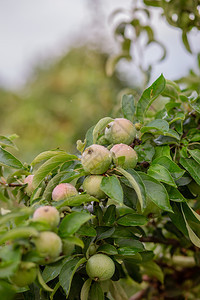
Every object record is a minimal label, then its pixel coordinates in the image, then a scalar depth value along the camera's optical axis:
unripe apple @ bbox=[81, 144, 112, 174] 1.32
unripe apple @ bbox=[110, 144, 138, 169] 1.35
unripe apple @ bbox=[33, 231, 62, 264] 1.17
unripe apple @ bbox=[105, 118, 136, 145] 1.41
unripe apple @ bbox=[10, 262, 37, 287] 1.15
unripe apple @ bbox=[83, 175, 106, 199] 1.32
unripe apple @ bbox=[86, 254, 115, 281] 1.30
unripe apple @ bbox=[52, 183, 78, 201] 1.31
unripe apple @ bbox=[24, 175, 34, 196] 1.43
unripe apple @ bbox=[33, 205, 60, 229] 1.19
